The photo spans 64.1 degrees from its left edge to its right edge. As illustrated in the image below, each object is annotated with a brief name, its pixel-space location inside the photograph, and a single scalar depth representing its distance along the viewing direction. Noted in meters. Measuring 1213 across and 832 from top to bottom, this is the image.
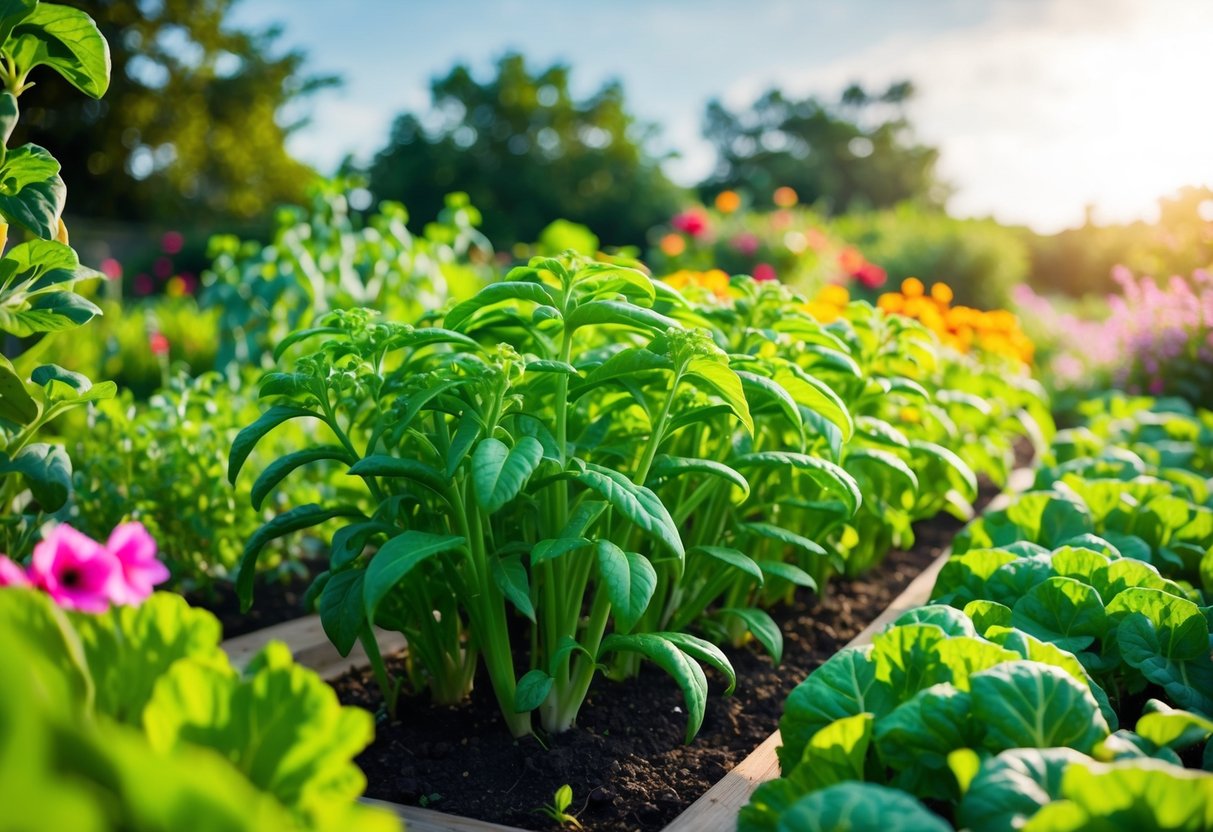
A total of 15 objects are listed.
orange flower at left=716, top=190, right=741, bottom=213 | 8.37
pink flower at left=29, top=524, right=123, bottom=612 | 1.07
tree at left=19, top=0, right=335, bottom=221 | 18.12
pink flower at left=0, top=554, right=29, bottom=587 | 1.01
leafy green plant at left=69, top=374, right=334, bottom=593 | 2.68
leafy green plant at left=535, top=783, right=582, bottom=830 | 1.62
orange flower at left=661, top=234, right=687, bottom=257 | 7.41
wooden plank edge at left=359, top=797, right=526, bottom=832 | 1.58
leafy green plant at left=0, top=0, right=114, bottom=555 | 1.67
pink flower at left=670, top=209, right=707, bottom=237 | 7.19
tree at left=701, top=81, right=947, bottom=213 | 37.31
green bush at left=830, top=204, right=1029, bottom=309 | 12.12
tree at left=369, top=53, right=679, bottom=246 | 19.84
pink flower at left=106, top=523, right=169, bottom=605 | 1.13
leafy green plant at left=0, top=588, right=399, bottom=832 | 0.69
